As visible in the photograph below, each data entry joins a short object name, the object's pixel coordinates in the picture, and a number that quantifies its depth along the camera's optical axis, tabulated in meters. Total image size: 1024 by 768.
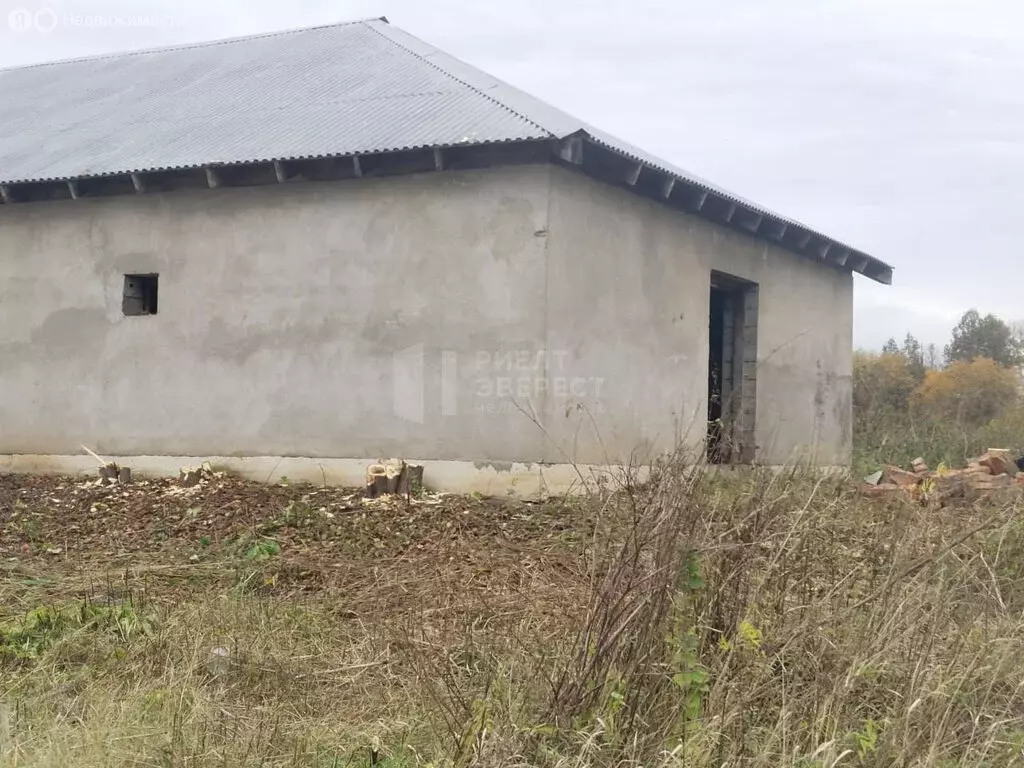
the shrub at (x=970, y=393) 18.77
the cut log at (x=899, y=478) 9.41
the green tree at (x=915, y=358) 28.75
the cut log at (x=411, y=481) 8.57
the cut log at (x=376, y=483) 8.55
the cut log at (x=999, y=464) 10.19
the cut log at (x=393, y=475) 8.58
